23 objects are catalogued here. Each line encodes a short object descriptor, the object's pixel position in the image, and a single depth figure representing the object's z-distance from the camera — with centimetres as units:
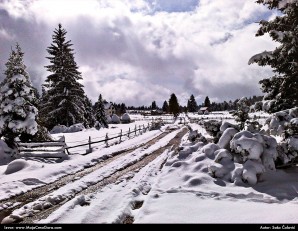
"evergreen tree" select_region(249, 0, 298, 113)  1177
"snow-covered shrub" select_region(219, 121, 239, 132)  1334
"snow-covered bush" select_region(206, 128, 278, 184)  990
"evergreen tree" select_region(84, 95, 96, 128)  5909
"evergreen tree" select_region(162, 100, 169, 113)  17530
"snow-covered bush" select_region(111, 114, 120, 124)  9248
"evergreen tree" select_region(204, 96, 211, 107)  16752
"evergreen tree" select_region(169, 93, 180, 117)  11275
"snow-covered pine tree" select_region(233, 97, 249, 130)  1417
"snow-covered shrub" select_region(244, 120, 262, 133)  1194
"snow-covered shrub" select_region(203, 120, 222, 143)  1476
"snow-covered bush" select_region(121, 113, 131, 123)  9327
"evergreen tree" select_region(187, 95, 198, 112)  15275
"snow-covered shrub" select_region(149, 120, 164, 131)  5118
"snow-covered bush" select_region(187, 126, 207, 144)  1834
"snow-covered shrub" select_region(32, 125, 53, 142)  2120
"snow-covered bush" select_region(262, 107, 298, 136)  1099
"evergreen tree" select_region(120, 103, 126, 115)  15577
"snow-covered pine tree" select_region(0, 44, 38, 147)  1919
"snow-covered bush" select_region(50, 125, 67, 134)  3619
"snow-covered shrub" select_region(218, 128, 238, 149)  1187
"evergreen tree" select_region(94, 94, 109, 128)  6650
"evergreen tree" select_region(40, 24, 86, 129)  3853
